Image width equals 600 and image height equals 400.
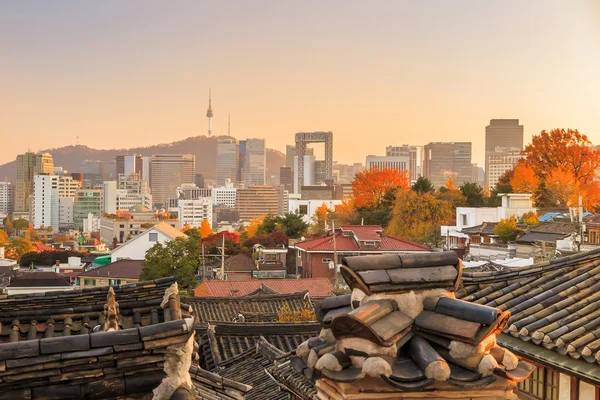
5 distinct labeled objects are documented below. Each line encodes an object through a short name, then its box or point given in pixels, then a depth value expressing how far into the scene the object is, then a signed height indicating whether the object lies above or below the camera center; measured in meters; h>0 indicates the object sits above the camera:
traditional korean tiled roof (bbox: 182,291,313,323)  20.88 -3.17
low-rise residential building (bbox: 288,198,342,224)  94.08 -2.22
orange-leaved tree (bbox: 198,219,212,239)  106.80 -5.99
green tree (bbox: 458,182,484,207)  54.75 -0.39
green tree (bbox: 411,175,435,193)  55.16 +0.11
